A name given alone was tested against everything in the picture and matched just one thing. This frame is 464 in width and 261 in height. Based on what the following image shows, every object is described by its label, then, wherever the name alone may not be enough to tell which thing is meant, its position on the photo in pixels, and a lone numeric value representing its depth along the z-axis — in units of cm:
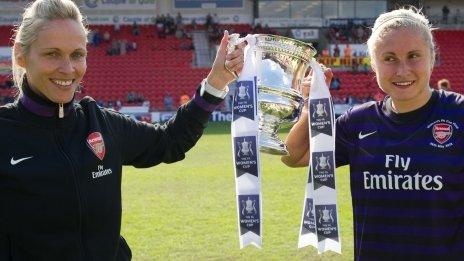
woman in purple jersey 262
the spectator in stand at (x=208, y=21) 3259
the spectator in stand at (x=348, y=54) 3008
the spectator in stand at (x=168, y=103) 2642
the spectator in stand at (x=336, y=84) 2730
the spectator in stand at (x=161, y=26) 3253
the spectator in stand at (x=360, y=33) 3297
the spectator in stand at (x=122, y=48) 3192
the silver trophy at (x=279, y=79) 312
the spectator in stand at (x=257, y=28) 3155
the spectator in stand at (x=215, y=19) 3300
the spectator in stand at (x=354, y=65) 3047
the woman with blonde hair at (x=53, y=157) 238
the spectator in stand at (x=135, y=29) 3288
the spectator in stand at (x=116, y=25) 3297
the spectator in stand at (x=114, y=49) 3169
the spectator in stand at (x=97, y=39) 3222
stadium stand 2883
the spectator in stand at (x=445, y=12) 3377
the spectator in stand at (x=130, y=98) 2685
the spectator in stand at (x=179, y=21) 3272
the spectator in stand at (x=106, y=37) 3234
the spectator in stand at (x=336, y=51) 2986
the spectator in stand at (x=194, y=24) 3309
